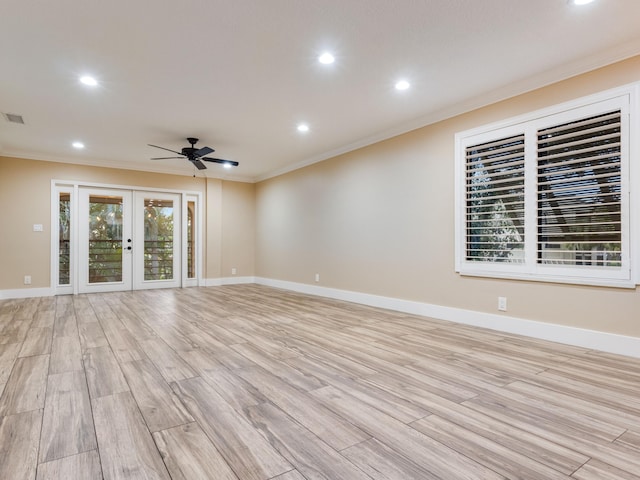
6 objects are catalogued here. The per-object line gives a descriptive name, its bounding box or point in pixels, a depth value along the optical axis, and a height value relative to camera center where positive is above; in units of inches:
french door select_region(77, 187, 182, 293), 258.4 +0.1
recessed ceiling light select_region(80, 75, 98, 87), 131.6 +61.5
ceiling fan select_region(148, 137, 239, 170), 207.2 +51.1
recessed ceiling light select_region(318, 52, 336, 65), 117.7 +62.6
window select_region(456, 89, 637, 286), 116.0 +17.2
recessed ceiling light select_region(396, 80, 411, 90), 138.1 +62.7
